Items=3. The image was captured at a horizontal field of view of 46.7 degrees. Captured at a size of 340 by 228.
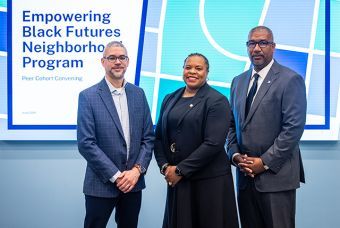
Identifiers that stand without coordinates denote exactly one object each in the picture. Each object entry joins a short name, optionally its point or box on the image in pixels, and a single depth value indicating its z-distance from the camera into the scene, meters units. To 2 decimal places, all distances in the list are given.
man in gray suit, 2.20
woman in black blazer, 2.19
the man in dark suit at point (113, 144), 2.25
